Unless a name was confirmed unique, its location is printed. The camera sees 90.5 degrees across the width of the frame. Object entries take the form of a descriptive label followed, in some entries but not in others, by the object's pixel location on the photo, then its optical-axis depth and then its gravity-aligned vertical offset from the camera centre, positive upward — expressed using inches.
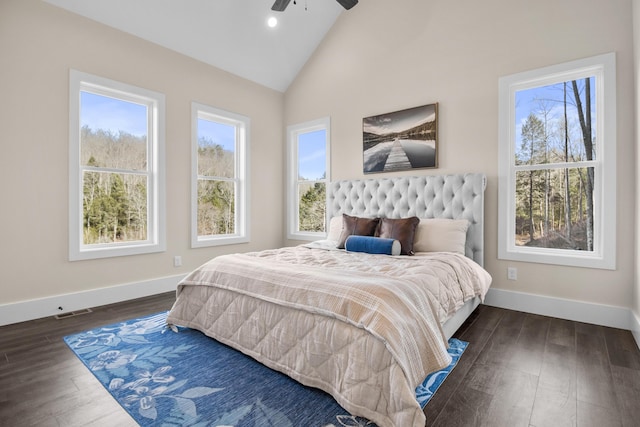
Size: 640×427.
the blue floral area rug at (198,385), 61.3 -38.6
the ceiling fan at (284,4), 116.6 +78.5
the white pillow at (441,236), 122.2 -8.1
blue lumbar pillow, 115.6 -11.1
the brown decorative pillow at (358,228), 133.6 -5.3
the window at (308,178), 192.2 +23.5
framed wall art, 147.3 +37.3
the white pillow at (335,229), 149.8 -6.5
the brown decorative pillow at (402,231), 119.6 -6.1
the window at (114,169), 125.5 +20.6
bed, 59.7 -22.5
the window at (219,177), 166.4 +21.6
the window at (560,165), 109.9 +19.2
